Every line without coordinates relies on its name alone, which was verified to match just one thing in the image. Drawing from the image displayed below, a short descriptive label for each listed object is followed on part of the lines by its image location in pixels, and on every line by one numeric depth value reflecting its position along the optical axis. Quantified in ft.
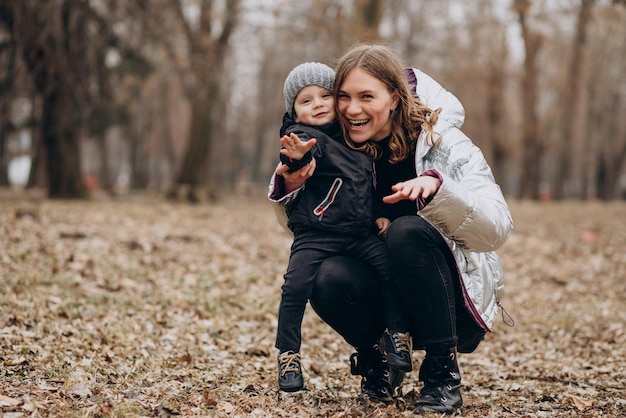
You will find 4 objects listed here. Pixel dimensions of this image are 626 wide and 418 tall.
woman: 10.61
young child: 11.07
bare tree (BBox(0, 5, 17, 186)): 39.73
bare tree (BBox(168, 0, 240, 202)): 50.96
